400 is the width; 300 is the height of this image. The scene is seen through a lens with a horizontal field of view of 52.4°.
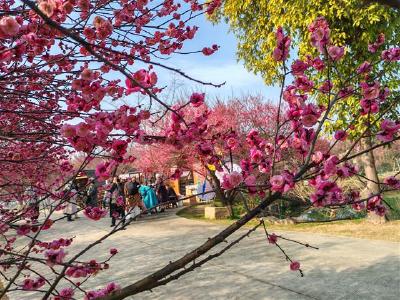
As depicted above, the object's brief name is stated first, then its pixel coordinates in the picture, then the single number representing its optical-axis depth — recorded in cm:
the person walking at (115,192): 1101
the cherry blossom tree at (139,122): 177
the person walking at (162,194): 1589
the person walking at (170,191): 1694
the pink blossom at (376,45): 295
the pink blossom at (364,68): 264
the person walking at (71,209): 1484
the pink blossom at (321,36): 237
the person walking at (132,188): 1189
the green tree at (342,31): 865
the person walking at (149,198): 1381
